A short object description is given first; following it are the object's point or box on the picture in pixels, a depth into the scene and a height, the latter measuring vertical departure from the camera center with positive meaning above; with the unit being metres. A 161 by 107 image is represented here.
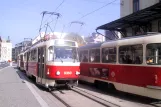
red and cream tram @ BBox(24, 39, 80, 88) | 8.33 -0.31
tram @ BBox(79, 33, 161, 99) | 6.24 -0.32
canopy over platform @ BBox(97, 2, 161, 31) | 9.74 +2.62
